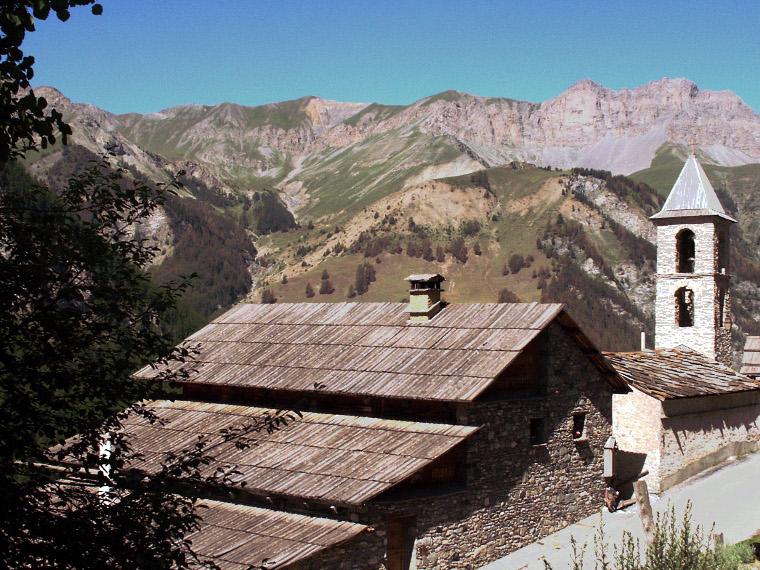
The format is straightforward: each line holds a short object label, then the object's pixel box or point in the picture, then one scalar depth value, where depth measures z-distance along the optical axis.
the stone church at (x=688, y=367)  24.11
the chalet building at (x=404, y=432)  15.73
